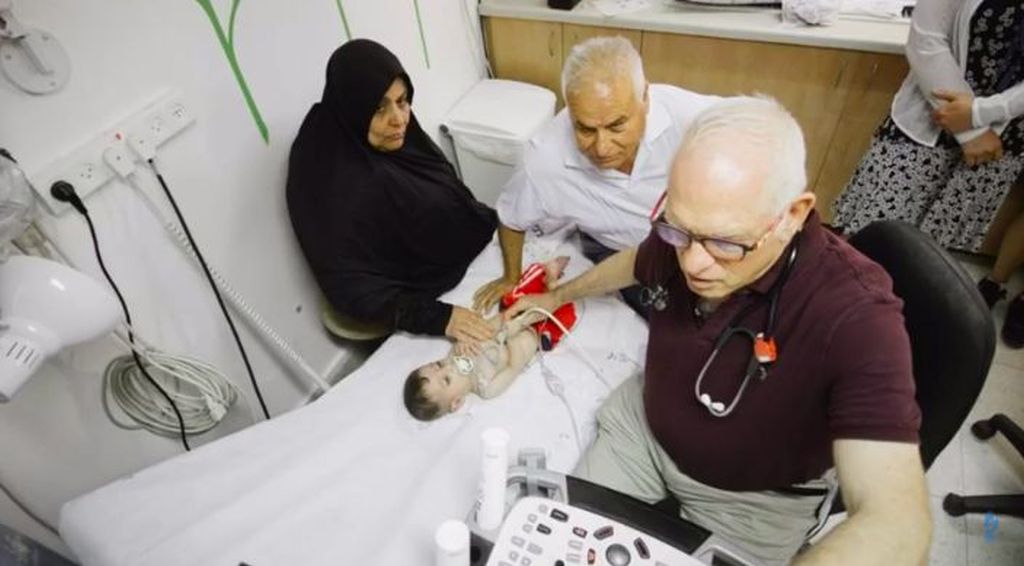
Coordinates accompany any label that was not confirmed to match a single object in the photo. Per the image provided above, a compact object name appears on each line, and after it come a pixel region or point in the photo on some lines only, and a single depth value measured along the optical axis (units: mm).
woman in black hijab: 1418
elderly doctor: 755
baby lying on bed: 1372
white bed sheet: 1104
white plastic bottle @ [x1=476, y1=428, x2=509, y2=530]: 880
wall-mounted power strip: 1055
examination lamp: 872
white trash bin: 2254
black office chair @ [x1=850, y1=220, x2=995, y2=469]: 819
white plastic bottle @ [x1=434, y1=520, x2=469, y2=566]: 786
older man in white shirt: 1322
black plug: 1049
